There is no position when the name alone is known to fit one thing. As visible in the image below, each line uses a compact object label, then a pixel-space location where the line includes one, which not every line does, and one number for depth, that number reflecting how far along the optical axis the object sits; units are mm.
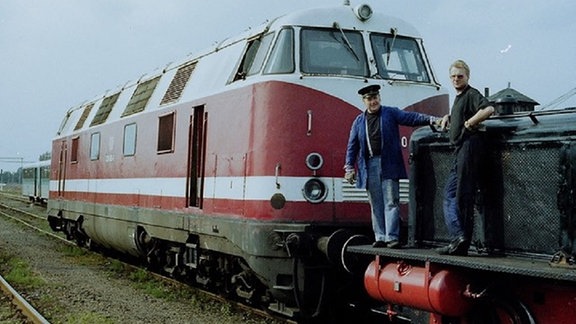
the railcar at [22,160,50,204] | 42000
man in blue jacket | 7105
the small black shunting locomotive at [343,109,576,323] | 5246
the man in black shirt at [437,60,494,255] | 5945
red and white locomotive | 8078
